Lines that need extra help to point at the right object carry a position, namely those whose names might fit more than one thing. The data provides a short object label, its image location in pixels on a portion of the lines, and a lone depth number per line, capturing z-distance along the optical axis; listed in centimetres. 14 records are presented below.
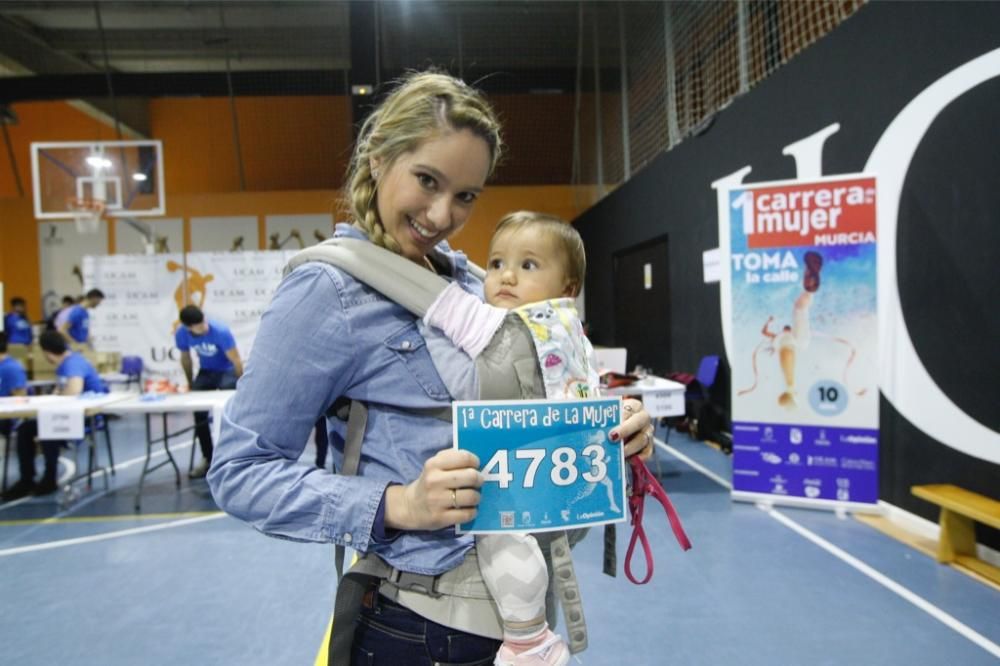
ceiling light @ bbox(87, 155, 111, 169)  899
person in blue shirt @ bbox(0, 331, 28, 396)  558
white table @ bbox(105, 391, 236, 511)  478
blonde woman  74
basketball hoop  891
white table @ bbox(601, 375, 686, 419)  495
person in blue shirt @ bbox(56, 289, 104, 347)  874
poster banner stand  405
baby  80
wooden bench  324
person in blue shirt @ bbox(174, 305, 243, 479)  586
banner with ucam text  880
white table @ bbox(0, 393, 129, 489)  474
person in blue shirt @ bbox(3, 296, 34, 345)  962
